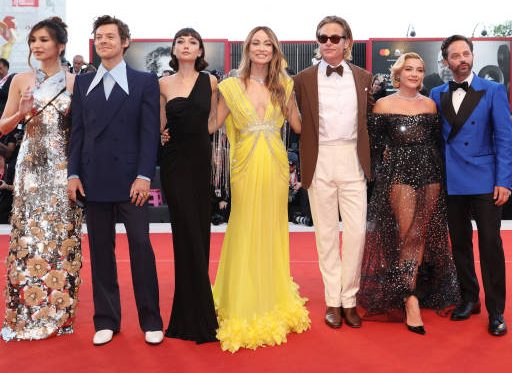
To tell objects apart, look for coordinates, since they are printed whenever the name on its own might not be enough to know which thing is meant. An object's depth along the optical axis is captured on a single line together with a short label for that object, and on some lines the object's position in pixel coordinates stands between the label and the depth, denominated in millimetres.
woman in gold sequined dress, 3350
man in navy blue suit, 3139
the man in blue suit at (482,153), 3428
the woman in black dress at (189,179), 3232
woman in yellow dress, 3334
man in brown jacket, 3496
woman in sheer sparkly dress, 3564
